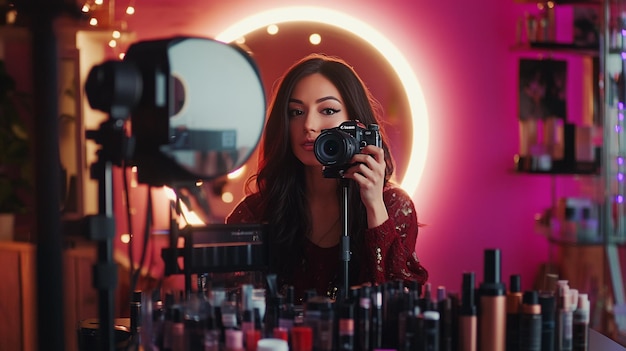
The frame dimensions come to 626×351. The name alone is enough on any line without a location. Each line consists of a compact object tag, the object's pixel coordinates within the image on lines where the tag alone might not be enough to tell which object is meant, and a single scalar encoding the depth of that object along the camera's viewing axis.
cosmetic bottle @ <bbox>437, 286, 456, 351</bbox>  0.98
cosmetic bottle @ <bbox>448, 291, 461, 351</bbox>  0.99
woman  1.52
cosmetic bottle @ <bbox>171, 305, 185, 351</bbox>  0.93
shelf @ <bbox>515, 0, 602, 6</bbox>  2.94
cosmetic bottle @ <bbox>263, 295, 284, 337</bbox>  0.98
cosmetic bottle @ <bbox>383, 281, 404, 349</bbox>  1.01
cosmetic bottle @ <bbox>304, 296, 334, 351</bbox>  0.94
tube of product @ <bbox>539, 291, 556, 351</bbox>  0.99
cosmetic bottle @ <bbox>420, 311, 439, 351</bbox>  0.95
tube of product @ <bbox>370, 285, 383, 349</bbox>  1.00
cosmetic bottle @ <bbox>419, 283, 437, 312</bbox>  0.99
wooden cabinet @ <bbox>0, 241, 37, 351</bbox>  2.57
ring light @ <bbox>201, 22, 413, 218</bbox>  2.69
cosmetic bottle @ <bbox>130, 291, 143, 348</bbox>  1.11
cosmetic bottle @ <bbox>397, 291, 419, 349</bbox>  0.98
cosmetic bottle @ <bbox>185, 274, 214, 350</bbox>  0.93
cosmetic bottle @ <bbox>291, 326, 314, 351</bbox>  0.92
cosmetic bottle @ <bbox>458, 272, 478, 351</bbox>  0.98
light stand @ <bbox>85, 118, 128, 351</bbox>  0.81
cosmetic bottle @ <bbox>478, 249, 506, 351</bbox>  0.98
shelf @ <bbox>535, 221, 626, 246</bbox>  2.84
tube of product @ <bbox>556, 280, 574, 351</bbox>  1.01
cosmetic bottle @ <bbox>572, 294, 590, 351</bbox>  1.02
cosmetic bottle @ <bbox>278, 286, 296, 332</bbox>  0.96
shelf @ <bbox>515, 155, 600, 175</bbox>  2.92
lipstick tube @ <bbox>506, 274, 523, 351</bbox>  0.99
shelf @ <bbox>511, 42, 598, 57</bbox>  2.92
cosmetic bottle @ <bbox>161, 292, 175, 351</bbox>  0.94
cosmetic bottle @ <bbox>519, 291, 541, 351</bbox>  0.98
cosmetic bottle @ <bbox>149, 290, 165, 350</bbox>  0.95
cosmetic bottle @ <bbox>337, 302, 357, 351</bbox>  0.95
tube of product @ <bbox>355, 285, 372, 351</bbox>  0.98
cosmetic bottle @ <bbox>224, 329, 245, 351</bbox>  0.91
